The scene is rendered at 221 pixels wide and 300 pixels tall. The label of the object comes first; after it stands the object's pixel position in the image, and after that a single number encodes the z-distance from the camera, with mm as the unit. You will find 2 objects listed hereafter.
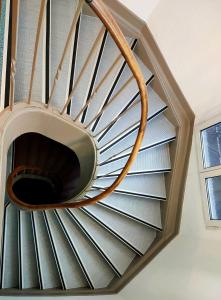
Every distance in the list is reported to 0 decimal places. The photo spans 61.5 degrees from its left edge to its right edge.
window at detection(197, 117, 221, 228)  1800
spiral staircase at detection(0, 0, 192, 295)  1688
